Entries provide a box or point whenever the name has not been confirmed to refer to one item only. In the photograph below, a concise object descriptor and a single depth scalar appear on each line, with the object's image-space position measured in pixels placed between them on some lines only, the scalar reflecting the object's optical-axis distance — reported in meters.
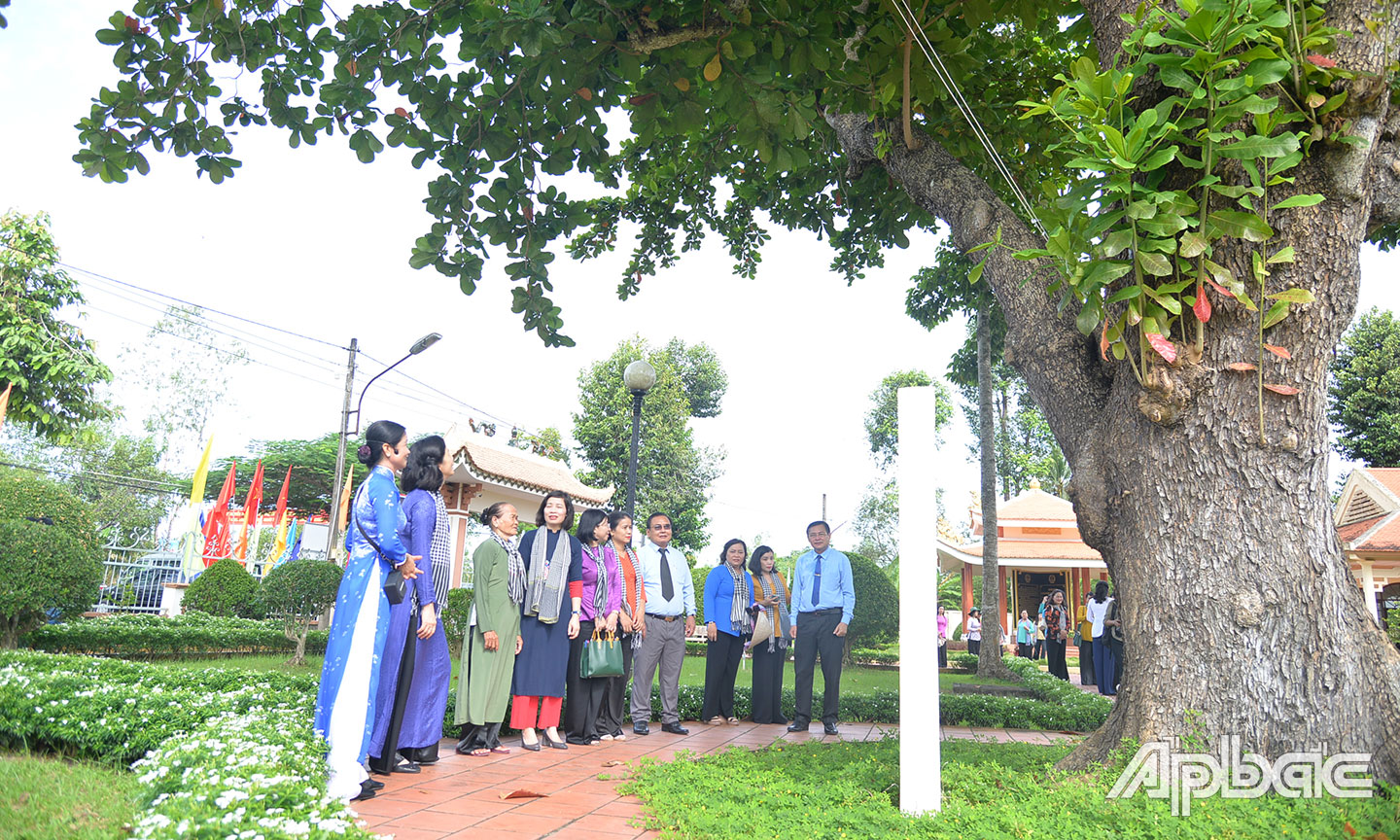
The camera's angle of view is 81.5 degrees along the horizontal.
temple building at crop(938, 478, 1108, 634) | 23.95
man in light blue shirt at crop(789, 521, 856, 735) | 6.75
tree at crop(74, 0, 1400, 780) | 3.18
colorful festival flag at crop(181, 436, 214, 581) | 20.69
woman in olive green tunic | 5.31
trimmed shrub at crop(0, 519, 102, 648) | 8.27
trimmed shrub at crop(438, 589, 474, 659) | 12.10
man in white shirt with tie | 6.69
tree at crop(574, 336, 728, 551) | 30.58
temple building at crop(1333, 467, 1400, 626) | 16.72
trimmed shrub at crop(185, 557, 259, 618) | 15.41
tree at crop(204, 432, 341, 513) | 31.31
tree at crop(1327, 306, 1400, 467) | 23.09
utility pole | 18.94
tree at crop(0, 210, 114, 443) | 14.88
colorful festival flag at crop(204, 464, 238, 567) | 22.66
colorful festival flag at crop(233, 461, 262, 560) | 24.12
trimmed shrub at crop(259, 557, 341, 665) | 10.92
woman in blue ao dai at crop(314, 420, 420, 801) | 3.81
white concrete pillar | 3.44
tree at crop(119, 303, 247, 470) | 31.50
